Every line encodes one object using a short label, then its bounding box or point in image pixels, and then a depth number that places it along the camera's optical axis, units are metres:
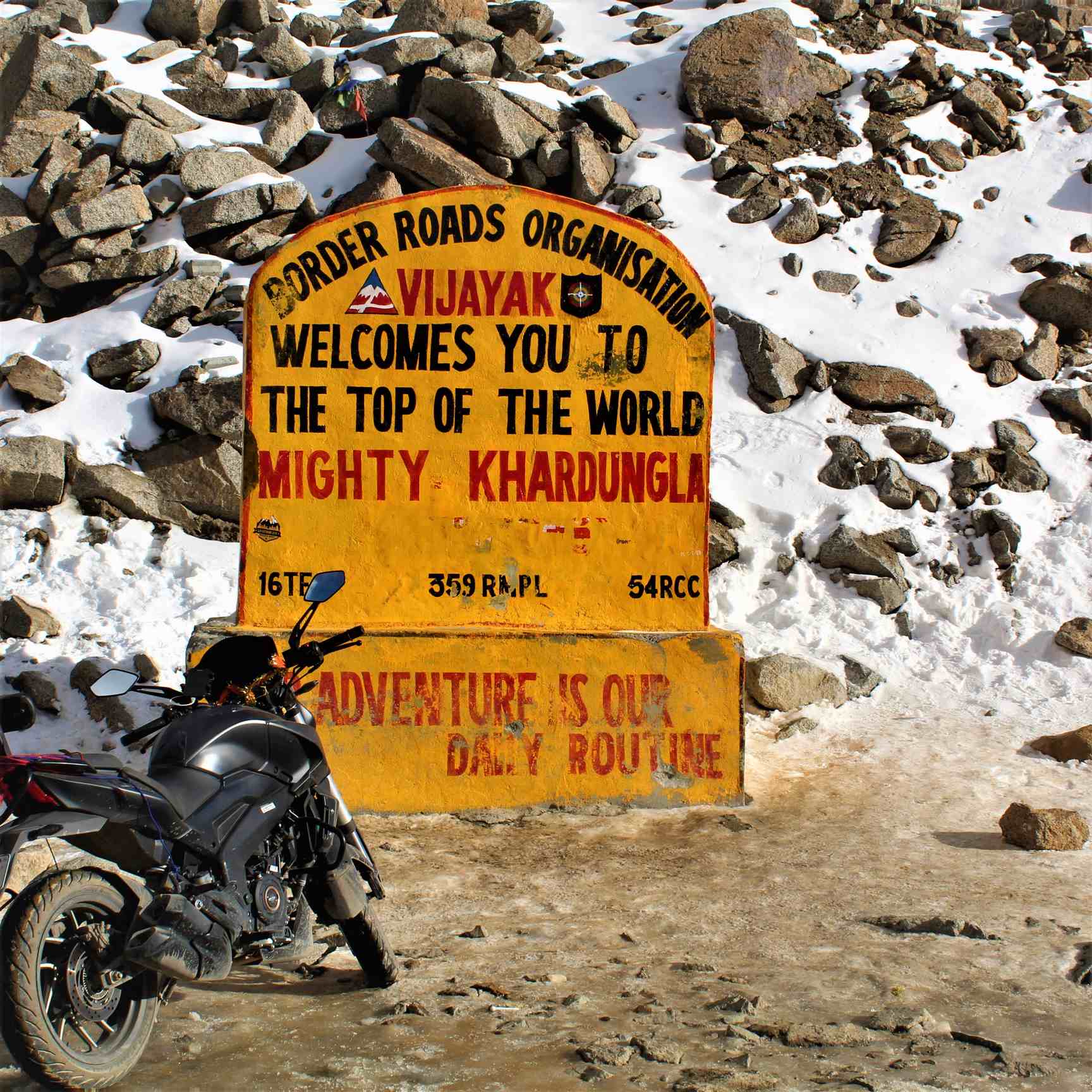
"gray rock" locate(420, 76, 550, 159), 13.10
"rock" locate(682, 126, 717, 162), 13.63
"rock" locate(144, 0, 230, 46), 15.27
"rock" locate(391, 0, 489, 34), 15.05
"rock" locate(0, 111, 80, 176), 13.05
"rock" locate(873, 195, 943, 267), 12.70
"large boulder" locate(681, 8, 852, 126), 14.09
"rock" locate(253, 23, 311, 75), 14.83
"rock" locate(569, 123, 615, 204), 13.03
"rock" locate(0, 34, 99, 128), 13.66
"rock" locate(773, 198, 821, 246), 12.76
